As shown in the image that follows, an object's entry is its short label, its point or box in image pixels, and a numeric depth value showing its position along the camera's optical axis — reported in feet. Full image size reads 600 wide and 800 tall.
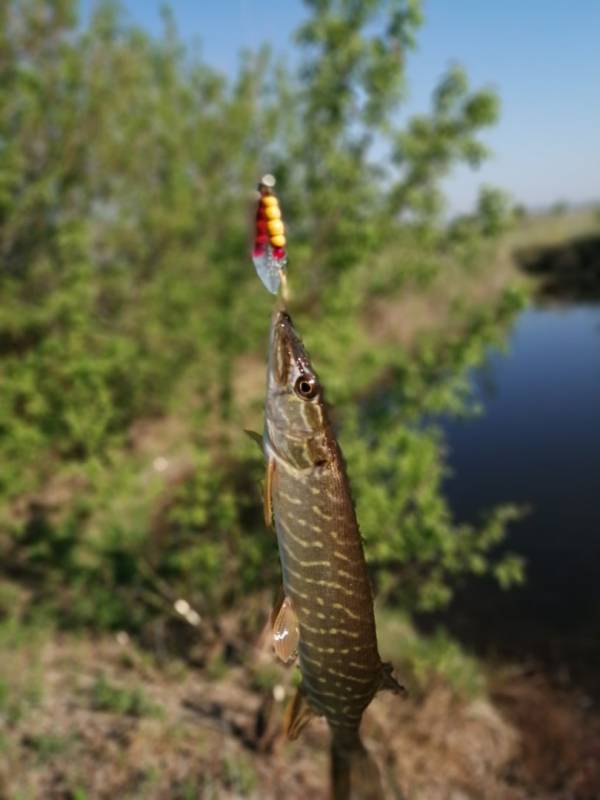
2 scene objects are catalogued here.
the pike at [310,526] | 0.74
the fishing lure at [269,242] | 0.76
